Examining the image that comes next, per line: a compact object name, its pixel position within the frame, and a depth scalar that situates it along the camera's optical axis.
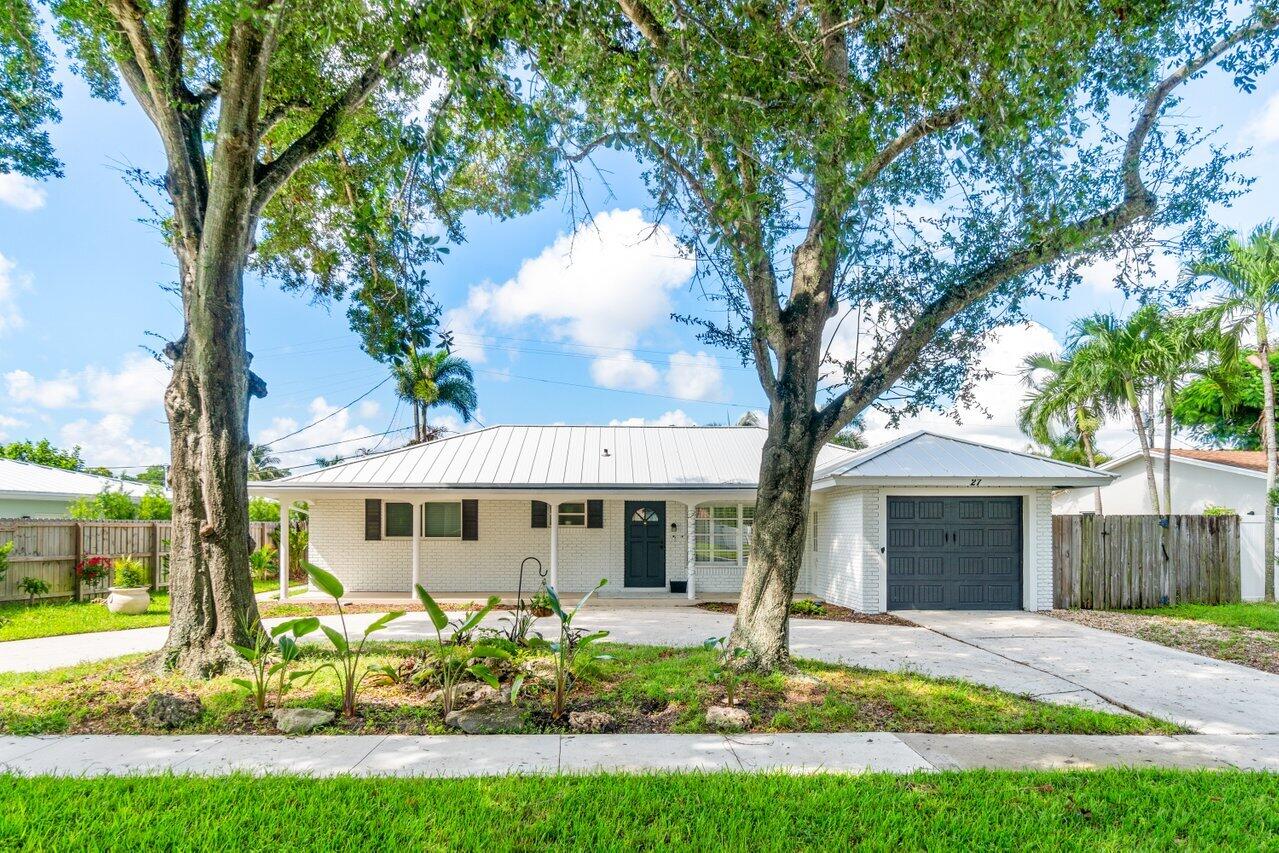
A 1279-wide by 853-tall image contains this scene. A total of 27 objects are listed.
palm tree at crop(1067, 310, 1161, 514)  14.72
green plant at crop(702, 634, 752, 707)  5.65
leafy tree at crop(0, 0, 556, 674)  6.22
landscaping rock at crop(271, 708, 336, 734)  5.04
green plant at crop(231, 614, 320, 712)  5.16
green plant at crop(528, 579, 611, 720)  5.38
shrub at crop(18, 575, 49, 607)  12.17
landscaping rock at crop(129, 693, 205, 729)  5.17
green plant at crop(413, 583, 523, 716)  5.38
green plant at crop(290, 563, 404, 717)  5.20
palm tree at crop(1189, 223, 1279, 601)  12.70
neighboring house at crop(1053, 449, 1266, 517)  16.50
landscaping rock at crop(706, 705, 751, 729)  5.19
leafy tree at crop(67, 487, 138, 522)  14.41
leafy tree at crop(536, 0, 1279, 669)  5.08
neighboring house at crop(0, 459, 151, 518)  15.75
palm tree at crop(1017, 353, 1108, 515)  17.75
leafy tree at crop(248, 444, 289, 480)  35.42
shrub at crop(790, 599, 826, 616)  11.37
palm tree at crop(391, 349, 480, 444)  26.03
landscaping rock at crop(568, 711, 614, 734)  5.12
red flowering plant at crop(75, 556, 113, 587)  12.99
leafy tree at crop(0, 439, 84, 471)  26.38
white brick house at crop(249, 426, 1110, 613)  11.69
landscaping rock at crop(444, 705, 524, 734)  5.11
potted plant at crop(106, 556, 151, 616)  11.66
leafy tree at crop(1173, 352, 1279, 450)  22.02
